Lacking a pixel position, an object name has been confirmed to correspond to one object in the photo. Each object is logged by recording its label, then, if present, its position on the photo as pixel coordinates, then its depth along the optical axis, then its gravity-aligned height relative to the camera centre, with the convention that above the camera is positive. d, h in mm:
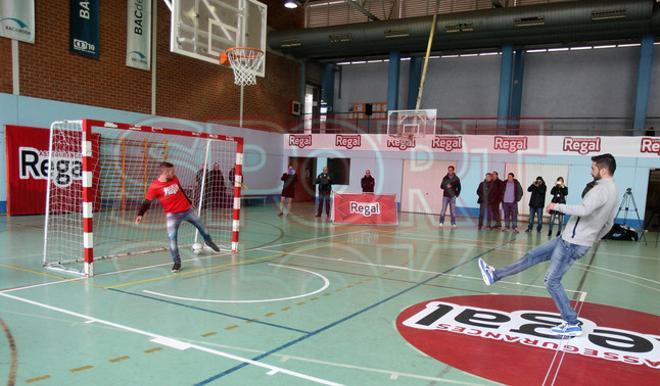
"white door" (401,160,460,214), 22250 -1057
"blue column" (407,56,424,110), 25469 +4608
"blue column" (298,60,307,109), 26875 +4307
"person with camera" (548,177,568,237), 14992 -700
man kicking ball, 5039 -661
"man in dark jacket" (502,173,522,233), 15562 -1071
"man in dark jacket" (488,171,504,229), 16469 -1091
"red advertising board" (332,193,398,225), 16906 -1714
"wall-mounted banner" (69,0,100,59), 15844 +4119
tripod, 18083 -1296
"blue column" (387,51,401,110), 24156 +4185
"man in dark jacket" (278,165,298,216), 17438 -1026
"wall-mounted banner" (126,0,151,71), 17625 +4411
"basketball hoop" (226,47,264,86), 12407 +2599
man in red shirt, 7875 -844
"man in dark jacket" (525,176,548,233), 15250 -1031
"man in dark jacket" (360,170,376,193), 18906 -874
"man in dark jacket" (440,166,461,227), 16258 -828
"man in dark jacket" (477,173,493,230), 16391 -859
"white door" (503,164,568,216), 19906 -210
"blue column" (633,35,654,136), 19547 +3804
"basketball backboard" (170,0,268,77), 11484 +3391
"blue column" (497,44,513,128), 21719 +3855
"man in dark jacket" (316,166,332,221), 17844 -1140
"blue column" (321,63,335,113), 28391 +4533
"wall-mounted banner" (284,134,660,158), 18411 +983
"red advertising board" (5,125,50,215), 14508 -729
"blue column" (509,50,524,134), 23205 +4220
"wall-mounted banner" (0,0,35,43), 13953 +3802
